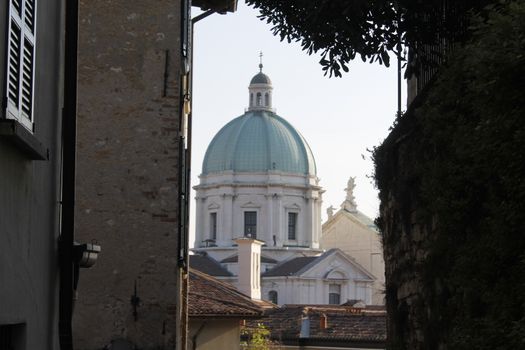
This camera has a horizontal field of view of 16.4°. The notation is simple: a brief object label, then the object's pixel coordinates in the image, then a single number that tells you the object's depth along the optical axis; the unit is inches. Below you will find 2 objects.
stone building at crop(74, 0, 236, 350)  779.9
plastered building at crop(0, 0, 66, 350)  346.2
